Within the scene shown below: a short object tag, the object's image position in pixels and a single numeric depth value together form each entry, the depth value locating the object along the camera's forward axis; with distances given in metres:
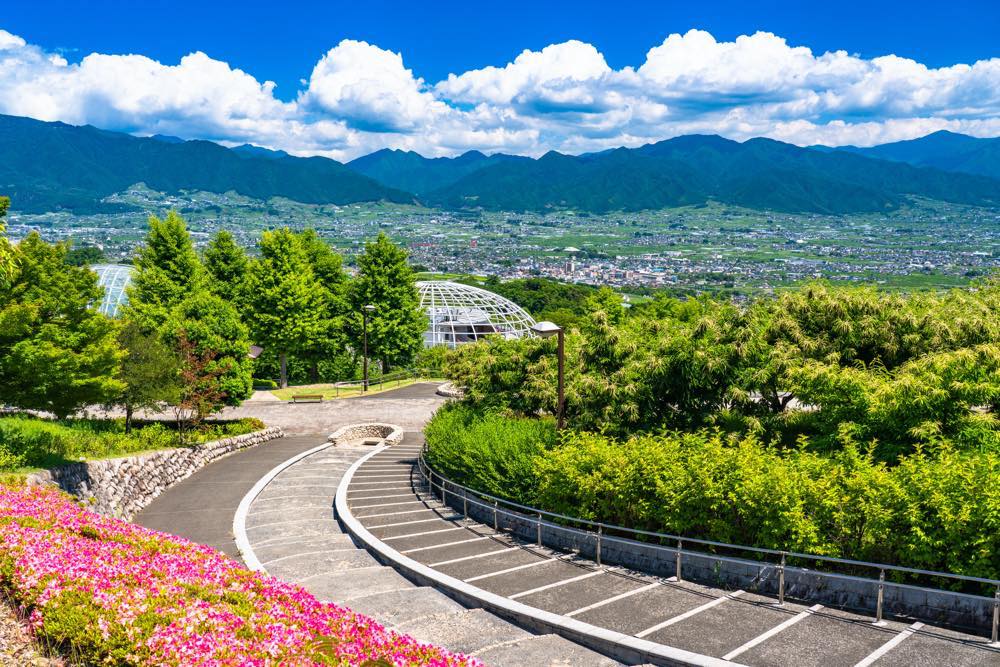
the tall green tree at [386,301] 47.69
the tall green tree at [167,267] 39.53
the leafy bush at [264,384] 48.11
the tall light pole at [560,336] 16.83
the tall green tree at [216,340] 28.84
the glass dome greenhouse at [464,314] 64.50
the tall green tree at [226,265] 46.69
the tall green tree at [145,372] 24.56
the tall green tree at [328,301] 45.97
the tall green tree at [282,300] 43.16
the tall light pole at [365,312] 41.75
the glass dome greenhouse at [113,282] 75.25
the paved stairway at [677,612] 8.62
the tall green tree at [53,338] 17.44
